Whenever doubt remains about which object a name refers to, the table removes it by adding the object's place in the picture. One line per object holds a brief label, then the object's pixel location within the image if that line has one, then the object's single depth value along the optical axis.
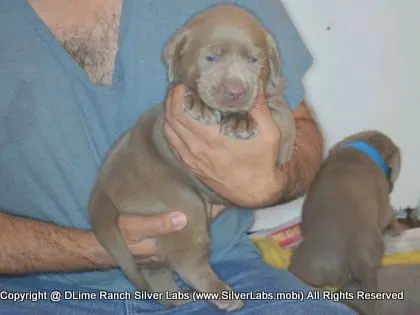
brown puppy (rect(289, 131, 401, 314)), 1.94
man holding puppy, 1.43
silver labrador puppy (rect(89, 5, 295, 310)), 1.17
